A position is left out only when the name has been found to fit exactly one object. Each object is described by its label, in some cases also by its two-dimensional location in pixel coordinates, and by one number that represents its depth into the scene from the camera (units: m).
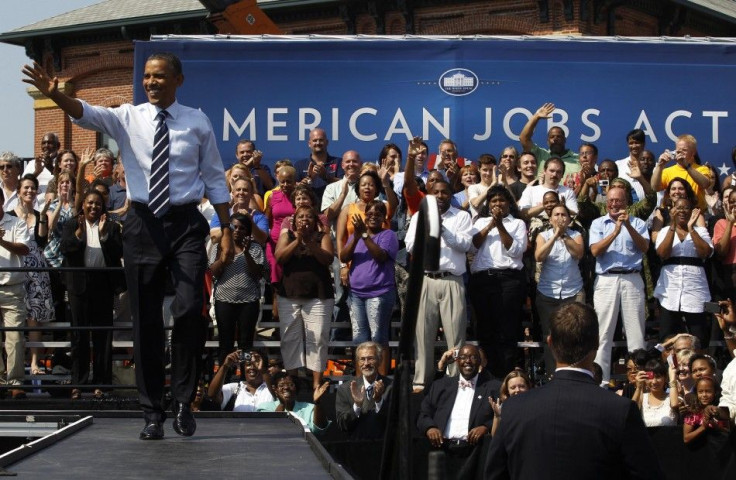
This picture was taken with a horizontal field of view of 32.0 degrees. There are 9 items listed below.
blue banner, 14.11
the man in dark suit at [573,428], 5.58
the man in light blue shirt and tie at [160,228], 7.26
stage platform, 5.81
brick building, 27.72
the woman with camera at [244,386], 11.80
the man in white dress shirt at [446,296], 12.37
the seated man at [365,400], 11.67
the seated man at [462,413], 11.52
